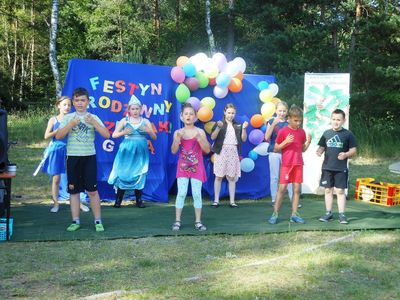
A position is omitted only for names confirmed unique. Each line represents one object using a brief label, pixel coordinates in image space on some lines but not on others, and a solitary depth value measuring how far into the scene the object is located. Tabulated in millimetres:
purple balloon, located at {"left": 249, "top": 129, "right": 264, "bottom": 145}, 8352
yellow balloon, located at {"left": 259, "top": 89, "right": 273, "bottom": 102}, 8406
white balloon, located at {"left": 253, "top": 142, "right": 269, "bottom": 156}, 8352
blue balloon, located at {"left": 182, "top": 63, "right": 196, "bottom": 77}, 8047
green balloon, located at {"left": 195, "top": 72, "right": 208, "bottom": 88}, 8134
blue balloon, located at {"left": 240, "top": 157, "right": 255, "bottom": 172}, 8320
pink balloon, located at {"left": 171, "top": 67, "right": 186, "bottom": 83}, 8008
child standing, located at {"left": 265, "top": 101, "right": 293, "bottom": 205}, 7594
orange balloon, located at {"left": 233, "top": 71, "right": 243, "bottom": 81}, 8414
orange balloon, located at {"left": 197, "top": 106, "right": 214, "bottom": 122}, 7977
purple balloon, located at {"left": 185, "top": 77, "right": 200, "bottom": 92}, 8086
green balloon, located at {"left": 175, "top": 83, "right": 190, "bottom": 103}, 7957
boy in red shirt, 6360
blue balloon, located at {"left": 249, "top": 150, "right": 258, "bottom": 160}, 8430
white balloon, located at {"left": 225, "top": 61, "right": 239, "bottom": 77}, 8289
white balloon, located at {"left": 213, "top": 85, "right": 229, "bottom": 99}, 8250
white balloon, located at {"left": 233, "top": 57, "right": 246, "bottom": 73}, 8359
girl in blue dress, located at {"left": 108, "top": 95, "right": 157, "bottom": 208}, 7411
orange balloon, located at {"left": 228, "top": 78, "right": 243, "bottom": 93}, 8359
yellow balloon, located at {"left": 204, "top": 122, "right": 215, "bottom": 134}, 8180
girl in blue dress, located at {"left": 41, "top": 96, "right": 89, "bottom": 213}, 6613
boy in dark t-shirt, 6423
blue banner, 7738
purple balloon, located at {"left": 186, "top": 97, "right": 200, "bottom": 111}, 7957
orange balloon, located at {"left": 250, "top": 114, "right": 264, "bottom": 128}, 8375
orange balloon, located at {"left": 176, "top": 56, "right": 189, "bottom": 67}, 8211
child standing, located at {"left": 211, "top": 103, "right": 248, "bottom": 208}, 7809
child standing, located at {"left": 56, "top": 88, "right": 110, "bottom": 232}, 5632
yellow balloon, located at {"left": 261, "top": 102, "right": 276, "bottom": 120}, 8297
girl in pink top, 5879
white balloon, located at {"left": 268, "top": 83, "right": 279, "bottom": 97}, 8556
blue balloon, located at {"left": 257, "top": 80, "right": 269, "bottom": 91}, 8586
